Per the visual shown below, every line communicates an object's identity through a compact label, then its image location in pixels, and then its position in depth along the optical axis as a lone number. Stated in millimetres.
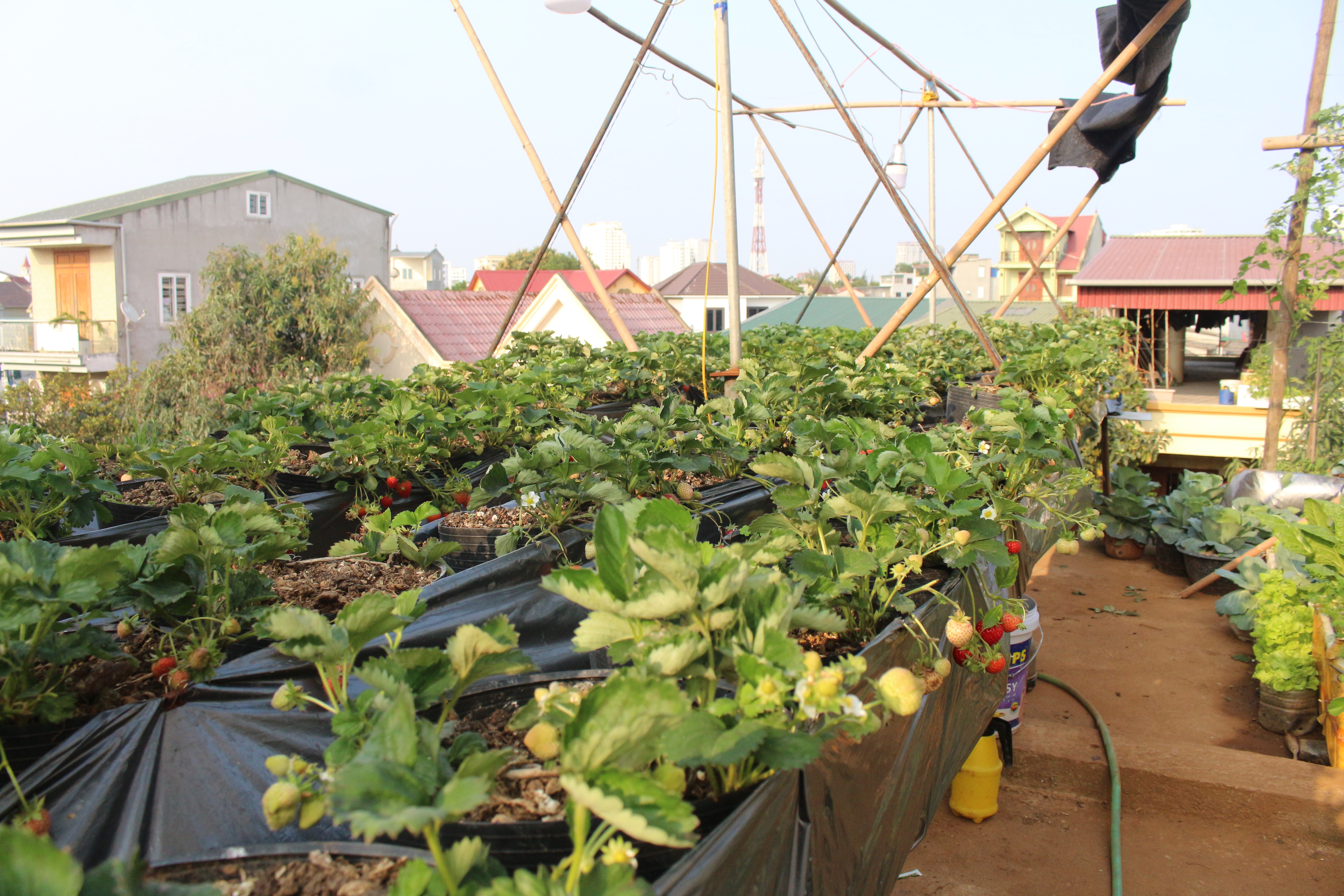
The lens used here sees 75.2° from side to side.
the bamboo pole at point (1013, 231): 9766
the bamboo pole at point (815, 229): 8797
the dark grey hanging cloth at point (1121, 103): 5066
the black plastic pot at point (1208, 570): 6594
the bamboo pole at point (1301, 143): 6938
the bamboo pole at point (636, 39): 6414
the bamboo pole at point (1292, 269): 7125
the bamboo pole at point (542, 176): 6141
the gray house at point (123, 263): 17484
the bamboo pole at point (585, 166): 5781
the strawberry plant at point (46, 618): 1301
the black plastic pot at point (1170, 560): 7203
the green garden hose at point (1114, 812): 2787
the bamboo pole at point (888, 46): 6398
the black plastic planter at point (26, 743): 1452
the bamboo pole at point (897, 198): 5281
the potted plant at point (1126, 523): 7680
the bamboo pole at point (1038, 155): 4773
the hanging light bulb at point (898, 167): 8516
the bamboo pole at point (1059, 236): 9578
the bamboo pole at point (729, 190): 4660
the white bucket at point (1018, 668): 3316
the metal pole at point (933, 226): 8297
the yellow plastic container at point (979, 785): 3174
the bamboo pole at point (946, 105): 7461
